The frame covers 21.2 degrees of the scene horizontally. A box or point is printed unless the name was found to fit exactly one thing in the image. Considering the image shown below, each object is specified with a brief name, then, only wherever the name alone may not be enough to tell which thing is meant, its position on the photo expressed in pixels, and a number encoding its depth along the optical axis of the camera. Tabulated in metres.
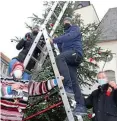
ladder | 4.46
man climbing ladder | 4.88
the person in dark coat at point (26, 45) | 5.44
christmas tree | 8.59
